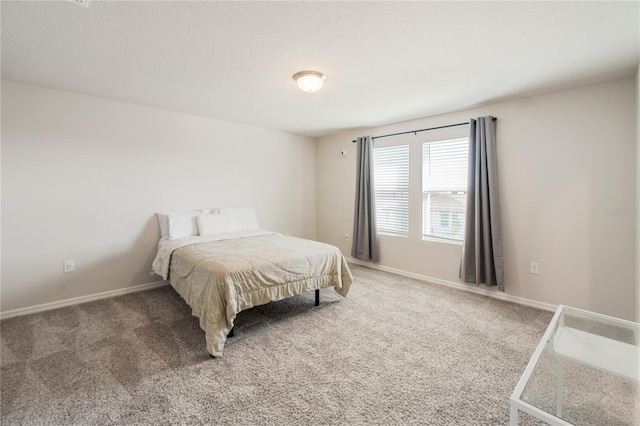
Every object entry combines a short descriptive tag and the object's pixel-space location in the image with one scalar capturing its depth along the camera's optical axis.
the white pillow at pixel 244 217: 4.09
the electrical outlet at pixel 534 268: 3.05
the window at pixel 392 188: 4.17
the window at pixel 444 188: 3.61
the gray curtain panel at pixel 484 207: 3.20
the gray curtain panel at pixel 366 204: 4.43
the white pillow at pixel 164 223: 3.52
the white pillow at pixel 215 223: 3.66
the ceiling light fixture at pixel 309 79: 2.45
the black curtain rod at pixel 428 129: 3.50
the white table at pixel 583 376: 1.13
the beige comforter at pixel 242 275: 2.18
